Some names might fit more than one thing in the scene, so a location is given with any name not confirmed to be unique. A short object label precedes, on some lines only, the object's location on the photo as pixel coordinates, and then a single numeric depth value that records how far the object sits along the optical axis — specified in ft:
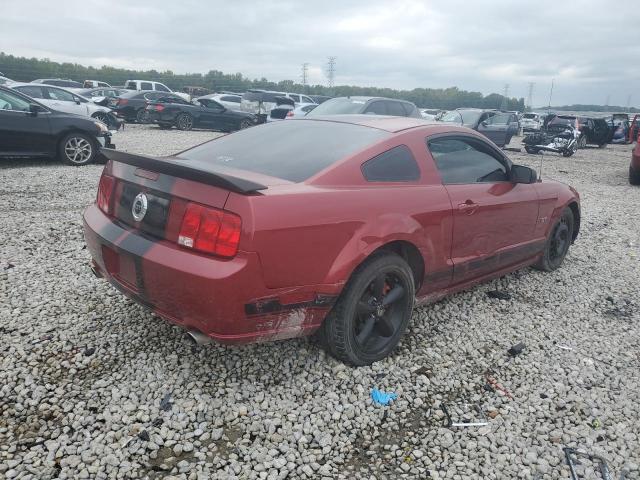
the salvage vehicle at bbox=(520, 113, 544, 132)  98.43
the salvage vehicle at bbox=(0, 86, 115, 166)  27.25
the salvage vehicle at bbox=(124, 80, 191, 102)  89.04
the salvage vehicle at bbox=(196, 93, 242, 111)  71.21
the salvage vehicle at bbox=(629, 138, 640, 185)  34.76
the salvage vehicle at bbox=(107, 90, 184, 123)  63.21
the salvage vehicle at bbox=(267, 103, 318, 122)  53.62
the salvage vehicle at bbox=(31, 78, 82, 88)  91.35
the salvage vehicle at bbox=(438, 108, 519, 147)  53.72
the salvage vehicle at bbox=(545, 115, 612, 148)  69.03
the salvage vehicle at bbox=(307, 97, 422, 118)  35.65
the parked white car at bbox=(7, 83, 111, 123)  47.83
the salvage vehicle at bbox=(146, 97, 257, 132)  58.95
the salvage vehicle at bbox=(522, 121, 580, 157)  55.62
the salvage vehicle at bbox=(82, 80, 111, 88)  115.14
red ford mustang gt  7.64
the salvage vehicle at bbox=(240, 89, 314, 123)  63.86
